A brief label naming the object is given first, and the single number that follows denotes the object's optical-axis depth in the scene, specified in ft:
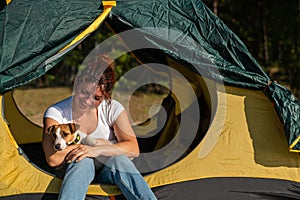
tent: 19.76
